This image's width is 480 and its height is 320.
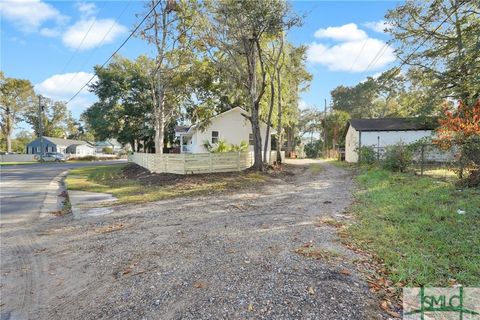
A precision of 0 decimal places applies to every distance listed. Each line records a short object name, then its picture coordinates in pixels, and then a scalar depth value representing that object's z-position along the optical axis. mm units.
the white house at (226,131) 23531
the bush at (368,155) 18375
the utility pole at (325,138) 39259
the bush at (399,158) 12930
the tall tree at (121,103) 33344
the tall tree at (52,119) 54481
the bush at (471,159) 8086
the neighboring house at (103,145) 74462
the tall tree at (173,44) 16938
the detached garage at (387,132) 21297
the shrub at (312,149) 42812
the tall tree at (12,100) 45469
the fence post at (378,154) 17869
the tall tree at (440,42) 11742
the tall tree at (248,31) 12102
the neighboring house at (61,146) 53653
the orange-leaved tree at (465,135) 8391
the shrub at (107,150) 70788
